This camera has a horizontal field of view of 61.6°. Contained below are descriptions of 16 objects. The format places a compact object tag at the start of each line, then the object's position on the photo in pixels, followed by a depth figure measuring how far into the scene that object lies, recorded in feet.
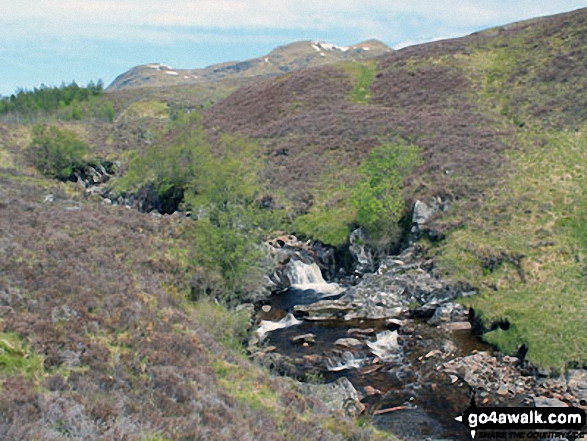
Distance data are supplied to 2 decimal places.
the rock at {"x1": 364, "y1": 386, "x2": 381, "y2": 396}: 75.00
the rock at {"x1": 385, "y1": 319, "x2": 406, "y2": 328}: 100.17
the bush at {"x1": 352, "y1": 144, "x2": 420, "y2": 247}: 134.00
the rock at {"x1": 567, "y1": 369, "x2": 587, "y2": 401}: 72.34
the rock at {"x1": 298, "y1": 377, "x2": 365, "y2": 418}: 67.41
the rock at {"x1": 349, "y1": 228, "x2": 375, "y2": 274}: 132.05
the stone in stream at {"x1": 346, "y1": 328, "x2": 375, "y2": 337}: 96.58
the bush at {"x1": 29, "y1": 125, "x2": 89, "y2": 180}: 254.47
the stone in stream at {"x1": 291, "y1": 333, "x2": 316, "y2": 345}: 94.30
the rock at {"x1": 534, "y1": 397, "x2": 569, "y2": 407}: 69.97
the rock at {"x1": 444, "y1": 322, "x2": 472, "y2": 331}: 97.86
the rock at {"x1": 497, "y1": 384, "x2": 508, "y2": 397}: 73.56
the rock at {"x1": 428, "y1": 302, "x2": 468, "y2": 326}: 101.42
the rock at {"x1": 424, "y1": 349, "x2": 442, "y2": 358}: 86.56
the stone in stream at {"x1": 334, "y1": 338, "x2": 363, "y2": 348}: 91.50
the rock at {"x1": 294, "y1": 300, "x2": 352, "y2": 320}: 107.24
